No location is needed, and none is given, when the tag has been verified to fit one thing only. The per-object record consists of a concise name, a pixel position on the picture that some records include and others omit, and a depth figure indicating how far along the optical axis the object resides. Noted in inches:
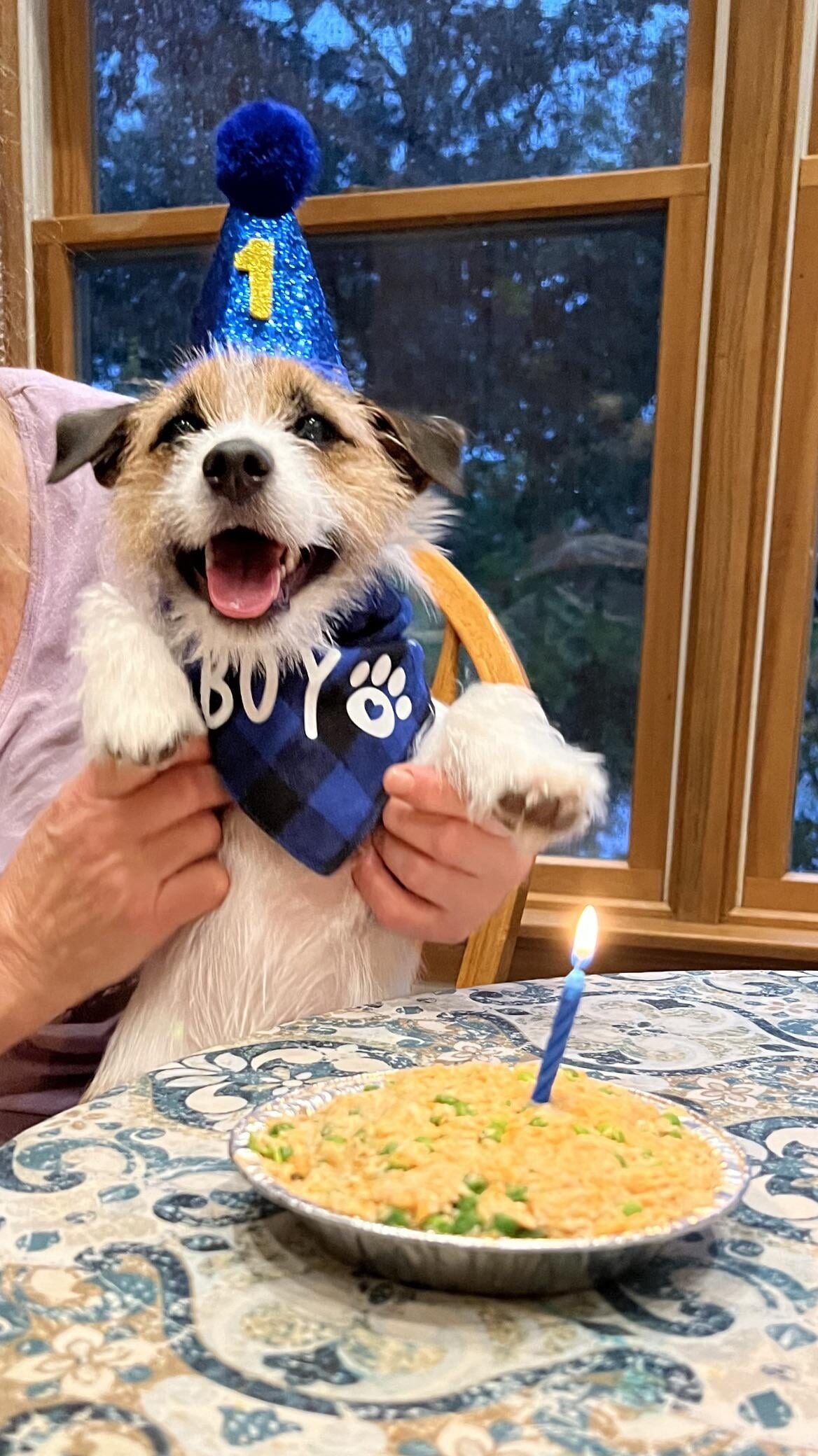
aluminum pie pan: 15.6
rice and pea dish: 16.3
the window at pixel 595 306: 59.9
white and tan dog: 29.5
